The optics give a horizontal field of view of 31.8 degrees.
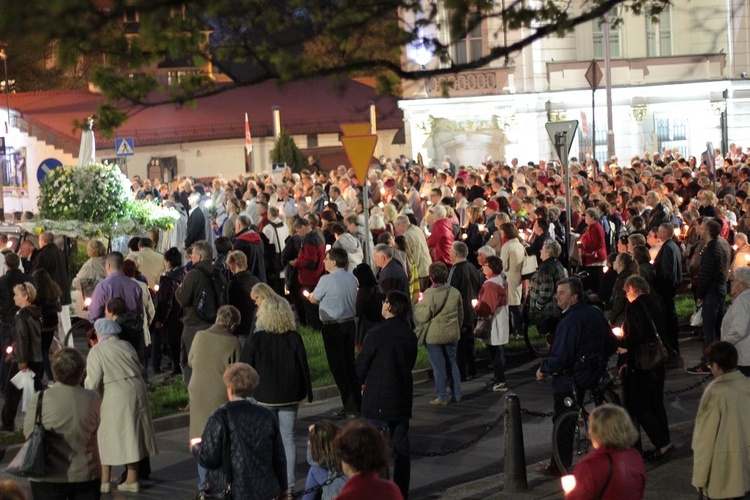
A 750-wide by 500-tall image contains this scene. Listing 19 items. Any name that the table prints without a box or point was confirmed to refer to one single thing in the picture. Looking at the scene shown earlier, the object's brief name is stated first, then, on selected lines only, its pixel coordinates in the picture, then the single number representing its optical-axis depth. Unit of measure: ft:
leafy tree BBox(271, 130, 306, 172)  163.43
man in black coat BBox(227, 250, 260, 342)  47.21
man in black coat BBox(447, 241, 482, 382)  51.72
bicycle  37.60
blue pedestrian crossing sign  104.74
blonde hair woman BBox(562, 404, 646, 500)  25.02
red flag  135.33
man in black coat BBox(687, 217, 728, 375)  53.36
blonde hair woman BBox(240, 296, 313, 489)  36.40
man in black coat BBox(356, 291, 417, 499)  35.63
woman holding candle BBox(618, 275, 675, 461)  39.65
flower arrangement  71.26
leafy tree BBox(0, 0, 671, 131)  25.54
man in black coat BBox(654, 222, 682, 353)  55.72
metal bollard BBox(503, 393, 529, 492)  36.55
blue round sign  86.10
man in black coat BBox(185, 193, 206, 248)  70.90
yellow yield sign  53.53
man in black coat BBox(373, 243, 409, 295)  49.24
